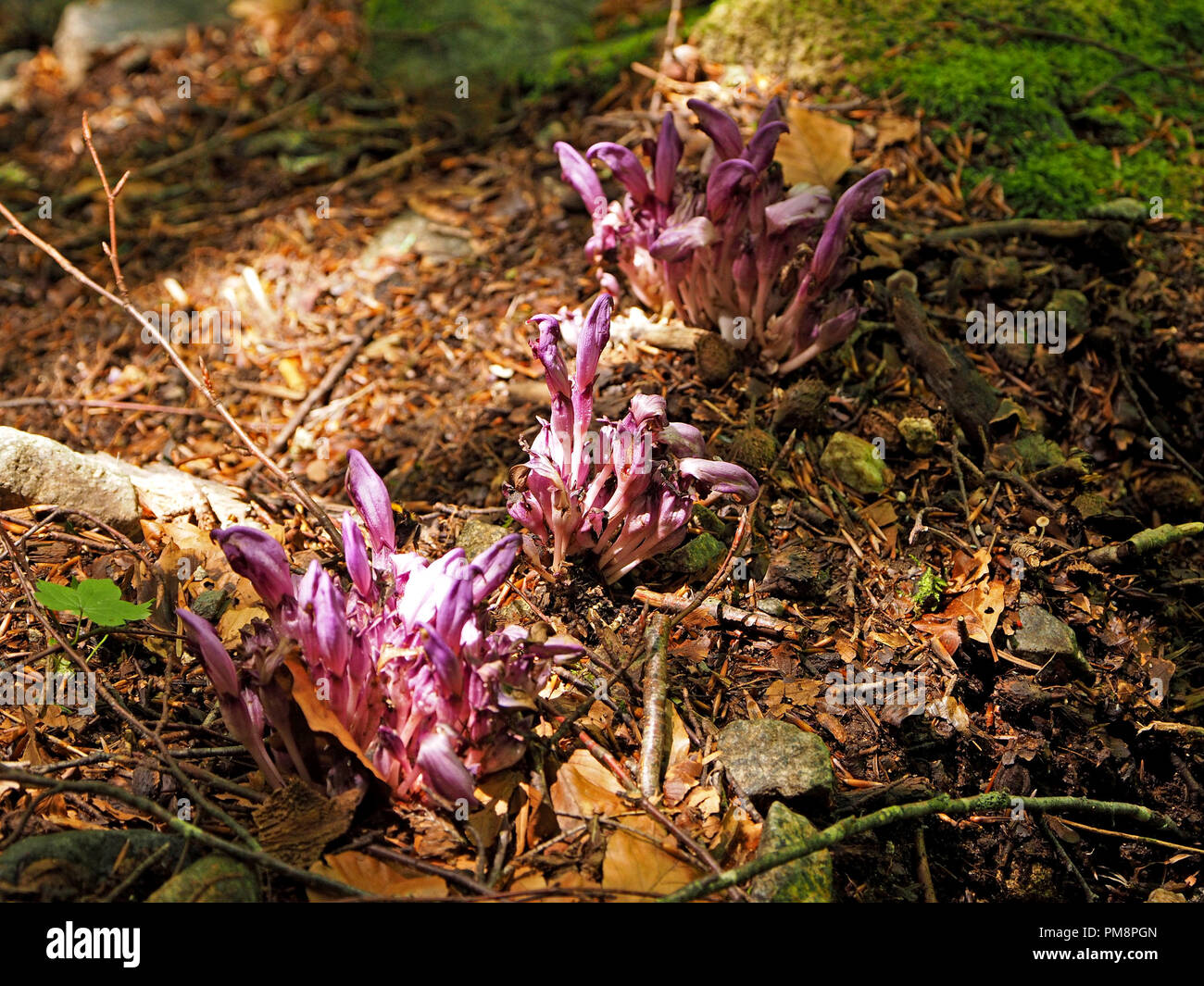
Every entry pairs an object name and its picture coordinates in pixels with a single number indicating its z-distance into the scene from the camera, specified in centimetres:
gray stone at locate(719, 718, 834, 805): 212
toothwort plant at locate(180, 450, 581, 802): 193
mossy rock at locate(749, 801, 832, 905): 192
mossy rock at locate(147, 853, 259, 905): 178
